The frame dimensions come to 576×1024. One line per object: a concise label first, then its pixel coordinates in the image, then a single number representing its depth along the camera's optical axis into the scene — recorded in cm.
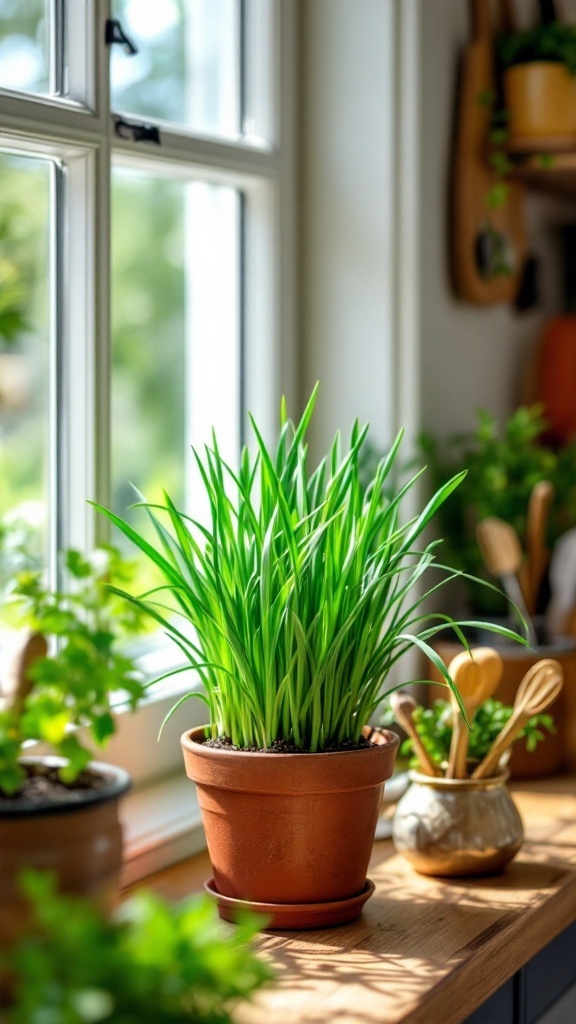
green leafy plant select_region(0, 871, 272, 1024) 124
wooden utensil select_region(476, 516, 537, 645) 206
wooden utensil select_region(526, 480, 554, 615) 211
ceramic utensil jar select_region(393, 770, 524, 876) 174
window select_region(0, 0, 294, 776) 176
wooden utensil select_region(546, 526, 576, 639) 214
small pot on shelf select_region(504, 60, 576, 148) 215
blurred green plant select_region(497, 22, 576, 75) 216
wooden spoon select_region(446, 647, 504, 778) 176
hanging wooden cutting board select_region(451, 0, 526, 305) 213
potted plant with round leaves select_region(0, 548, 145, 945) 140
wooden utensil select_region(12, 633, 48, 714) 151
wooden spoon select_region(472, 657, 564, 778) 176
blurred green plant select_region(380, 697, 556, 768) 179
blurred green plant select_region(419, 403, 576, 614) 212
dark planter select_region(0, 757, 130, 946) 143
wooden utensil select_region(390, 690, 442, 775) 176
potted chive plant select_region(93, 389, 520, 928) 161
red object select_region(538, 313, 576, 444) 234
